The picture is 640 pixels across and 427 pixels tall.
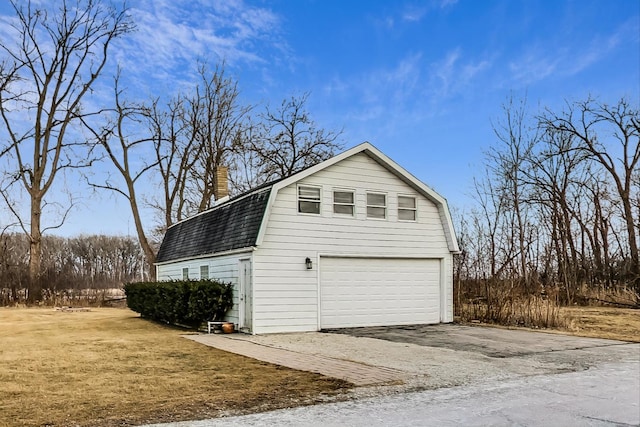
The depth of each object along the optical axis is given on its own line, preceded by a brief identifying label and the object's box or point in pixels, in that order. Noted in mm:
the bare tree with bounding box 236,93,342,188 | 31016
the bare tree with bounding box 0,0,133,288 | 30219
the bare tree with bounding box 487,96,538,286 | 25531
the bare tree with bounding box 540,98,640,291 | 29812
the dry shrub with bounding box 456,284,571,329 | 15047
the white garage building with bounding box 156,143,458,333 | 13945
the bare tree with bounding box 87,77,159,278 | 31266
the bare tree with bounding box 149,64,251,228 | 31547
